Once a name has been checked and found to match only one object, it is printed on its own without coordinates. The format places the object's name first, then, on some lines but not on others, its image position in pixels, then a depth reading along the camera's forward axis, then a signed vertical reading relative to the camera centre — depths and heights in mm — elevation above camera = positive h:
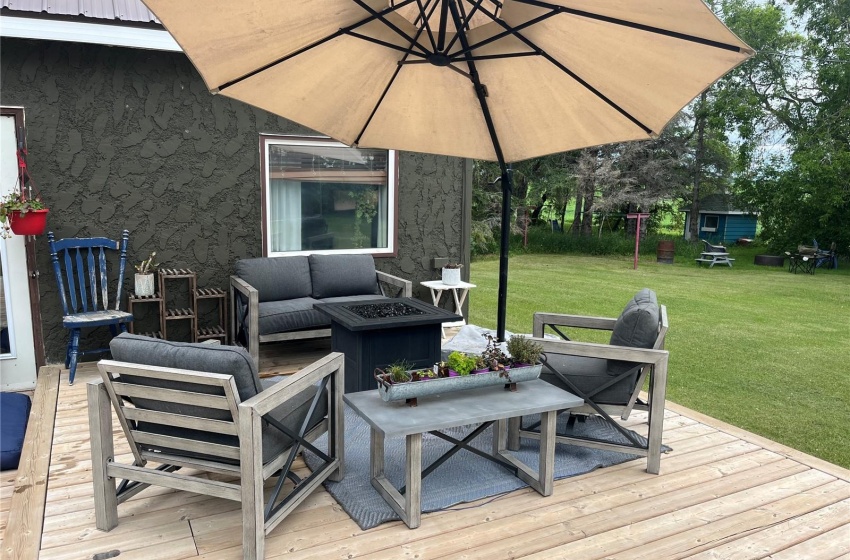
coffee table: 2652 -944
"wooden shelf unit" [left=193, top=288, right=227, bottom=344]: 5520 -1083
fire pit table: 4082 -908
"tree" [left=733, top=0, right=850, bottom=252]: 16484 +2857
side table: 6348 -892
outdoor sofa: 5070 -803
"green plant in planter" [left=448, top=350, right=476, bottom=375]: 2951 -762
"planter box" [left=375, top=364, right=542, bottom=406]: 2791 -843
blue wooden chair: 4707 -707
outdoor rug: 2895 -1408
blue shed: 22641 -303
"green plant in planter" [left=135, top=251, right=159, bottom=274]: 5191 -571
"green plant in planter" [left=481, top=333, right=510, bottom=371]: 3029 -758
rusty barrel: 16828 -1052
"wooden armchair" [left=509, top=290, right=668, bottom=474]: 3219 -911
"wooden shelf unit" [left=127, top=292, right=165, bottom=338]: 5078 -839
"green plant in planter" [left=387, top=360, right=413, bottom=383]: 2836 -792
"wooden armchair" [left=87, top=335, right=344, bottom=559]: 2398 -993
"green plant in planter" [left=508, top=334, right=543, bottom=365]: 3088 -724
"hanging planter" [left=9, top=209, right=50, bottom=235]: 4402 -178
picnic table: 16312 -1202
